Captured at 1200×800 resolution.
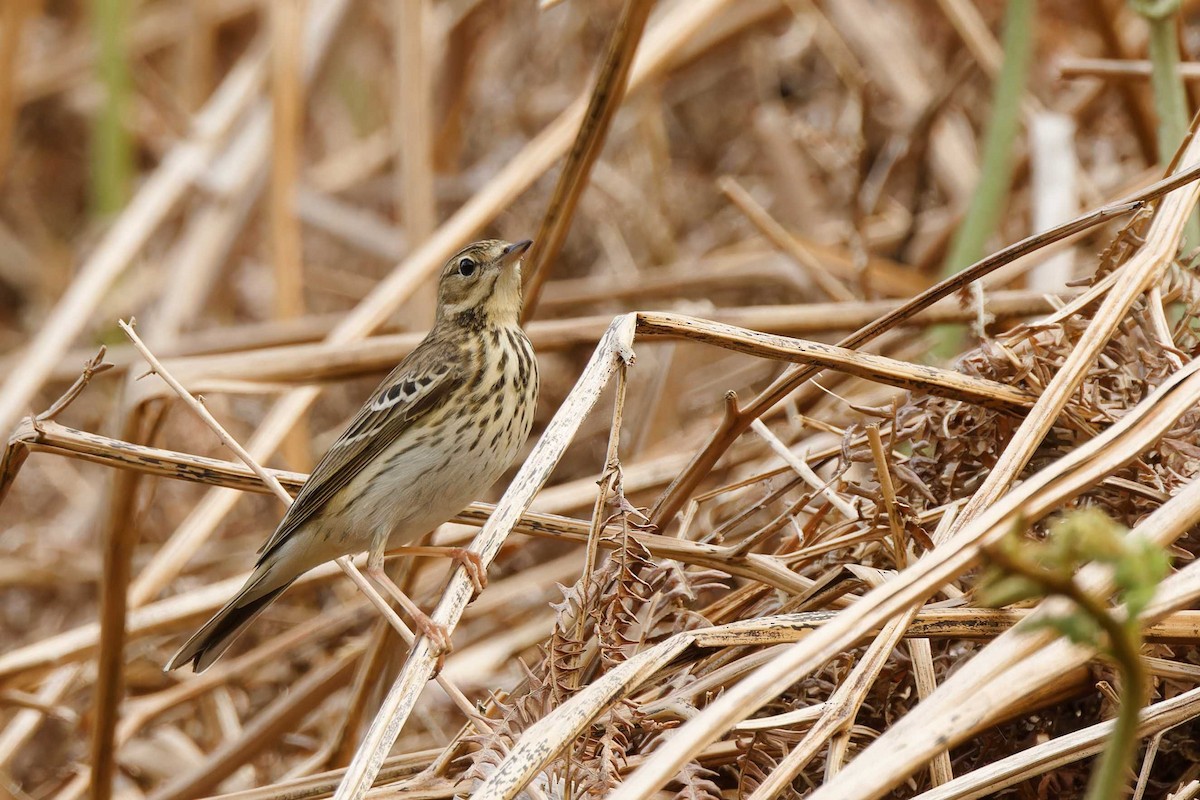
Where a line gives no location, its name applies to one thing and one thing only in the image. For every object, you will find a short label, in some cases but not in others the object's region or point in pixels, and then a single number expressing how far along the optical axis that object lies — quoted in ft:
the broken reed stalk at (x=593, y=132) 20.72
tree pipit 22.85
